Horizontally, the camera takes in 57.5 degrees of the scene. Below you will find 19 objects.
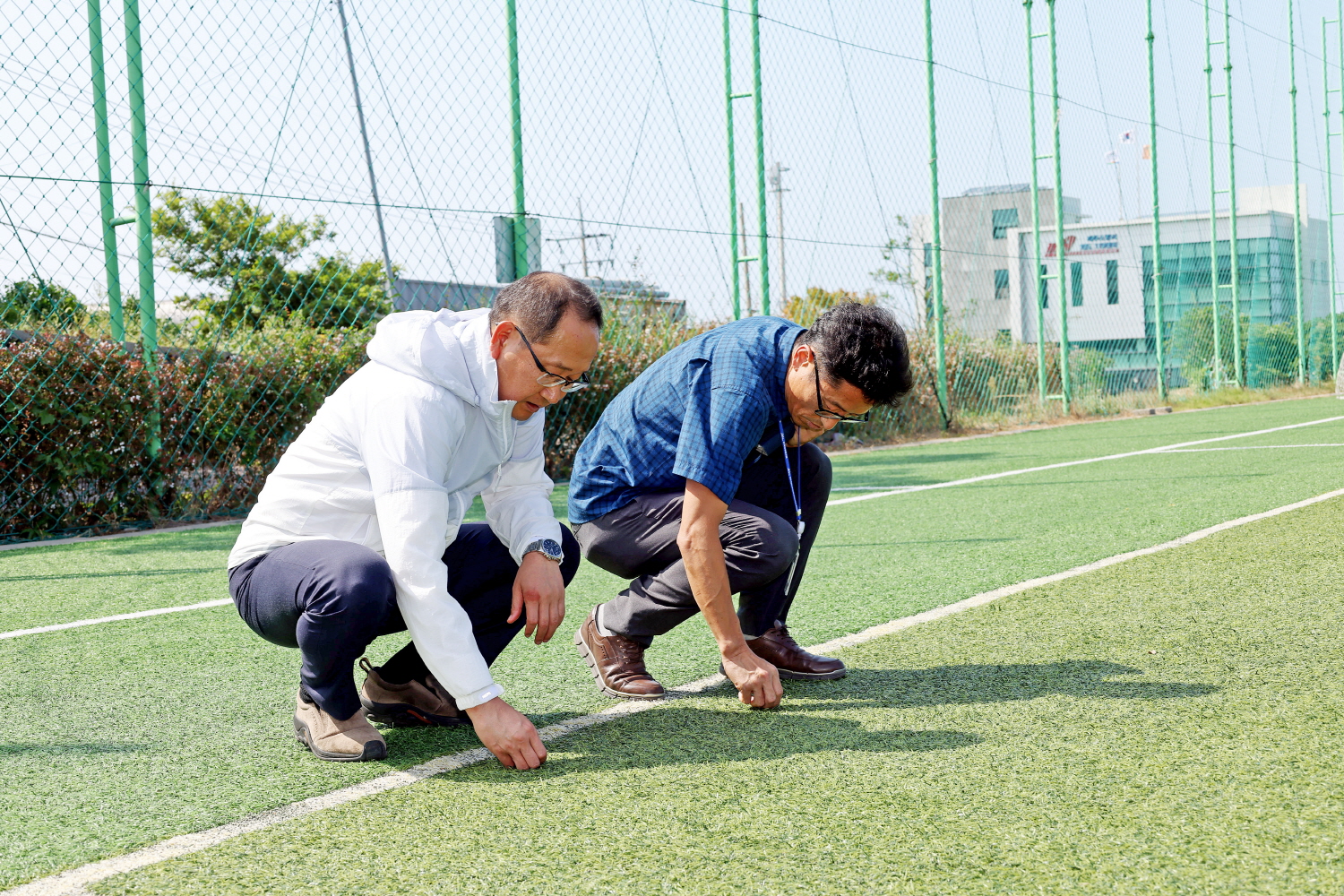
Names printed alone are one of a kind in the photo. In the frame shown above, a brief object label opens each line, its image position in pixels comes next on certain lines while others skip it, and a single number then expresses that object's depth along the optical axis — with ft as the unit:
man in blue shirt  9.09
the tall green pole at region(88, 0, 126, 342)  23.54
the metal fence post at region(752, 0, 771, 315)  38.60
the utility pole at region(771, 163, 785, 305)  42.65
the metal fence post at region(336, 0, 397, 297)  26.99
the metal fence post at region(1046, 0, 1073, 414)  56.54
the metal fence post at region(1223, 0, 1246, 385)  78.12
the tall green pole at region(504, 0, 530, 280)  30.35
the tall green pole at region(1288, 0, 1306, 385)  86.17
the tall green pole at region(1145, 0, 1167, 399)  66.33
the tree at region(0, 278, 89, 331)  22.74
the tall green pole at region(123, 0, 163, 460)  24.04
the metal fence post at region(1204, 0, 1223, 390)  76.64
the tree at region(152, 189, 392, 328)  26.91
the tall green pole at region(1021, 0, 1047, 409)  55.26
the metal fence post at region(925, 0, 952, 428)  47.29
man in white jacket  7.91
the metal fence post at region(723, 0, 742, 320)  37.91
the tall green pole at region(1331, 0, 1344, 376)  89.61
